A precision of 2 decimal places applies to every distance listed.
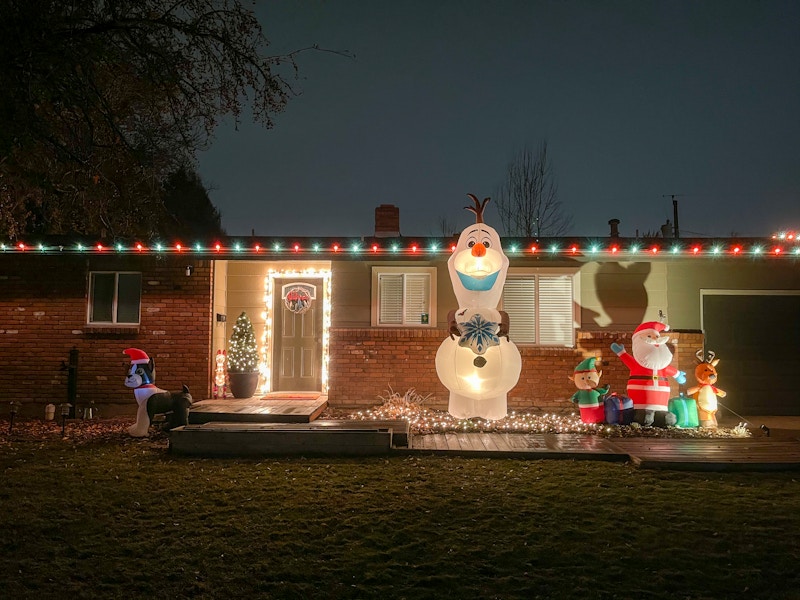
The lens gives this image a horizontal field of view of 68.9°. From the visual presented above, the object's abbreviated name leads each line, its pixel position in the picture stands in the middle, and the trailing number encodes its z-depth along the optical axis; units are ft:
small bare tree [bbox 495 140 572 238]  76.79
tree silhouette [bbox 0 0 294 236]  18.01
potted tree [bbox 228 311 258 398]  33.47
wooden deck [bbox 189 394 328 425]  28.07
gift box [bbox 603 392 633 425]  28.19
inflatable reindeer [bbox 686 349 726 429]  28.37
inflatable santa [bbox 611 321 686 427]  27.78
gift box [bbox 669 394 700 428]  28.22
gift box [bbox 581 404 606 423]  28.50
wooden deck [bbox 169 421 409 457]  23.73
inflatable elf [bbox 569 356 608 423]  28.17
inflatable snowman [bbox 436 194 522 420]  24.88
